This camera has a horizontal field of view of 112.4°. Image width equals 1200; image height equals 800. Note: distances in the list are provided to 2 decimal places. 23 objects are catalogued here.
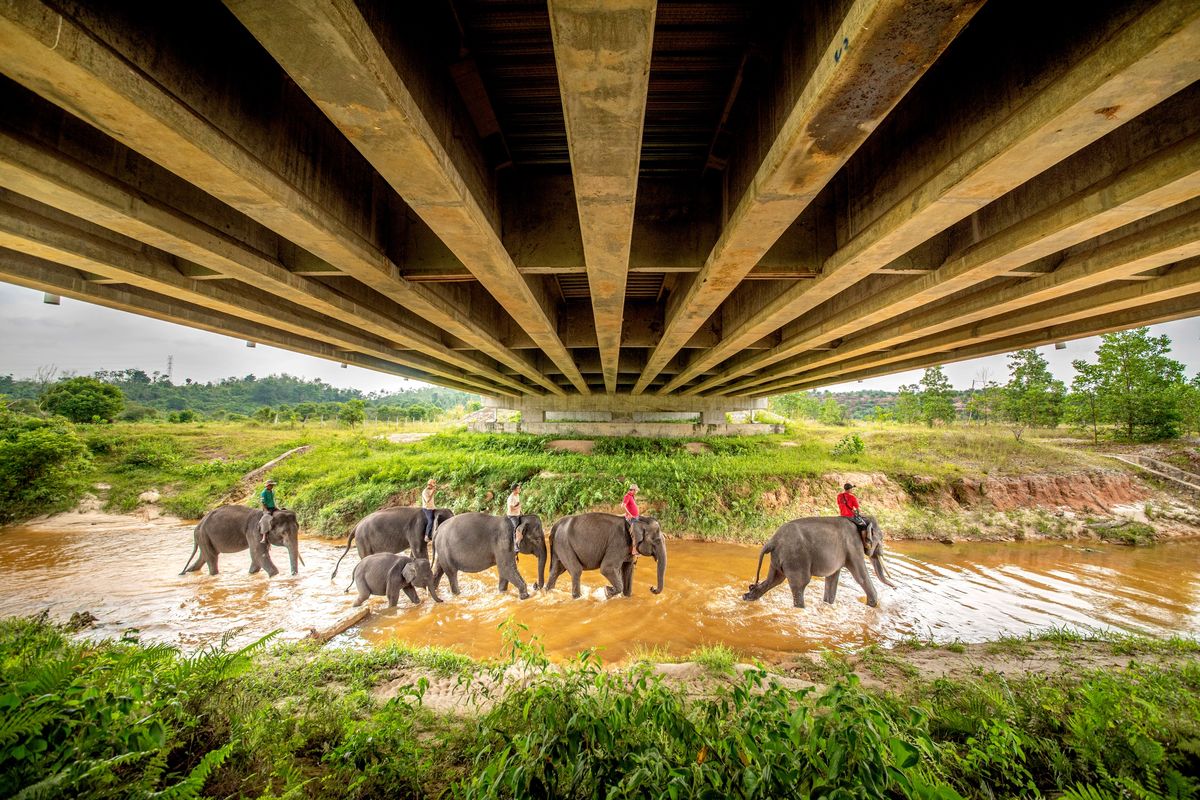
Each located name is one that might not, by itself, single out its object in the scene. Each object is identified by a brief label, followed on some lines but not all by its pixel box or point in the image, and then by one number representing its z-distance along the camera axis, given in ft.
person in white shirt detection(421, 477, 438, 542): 27.25
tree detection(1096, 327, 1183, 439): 70.85
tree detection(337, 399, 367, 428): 115.14
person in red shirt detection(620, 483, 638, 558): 27.43
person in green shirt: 28.53
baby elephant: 22.89
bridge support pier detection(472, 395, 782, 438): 66.28
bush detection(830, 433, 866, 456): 59.31
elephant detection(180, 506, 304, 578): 27.99
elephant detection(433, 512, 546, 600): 25.36
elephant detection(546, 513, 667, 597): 25.03
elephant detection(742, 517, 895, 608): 23.75
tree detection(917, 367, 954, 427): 117.60
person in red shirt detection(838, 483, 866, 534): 25.77
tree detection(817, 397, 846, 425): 181.37
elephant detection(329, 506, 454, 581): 27.55
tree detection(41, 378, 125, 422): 87.61
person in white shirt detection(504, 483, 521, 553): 25.58
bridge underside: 6.81
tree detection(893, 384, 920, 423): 138.56
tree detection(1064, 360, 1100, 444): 81.46
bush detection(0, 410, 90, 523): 41.24
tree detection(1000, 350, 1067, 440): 96.37
